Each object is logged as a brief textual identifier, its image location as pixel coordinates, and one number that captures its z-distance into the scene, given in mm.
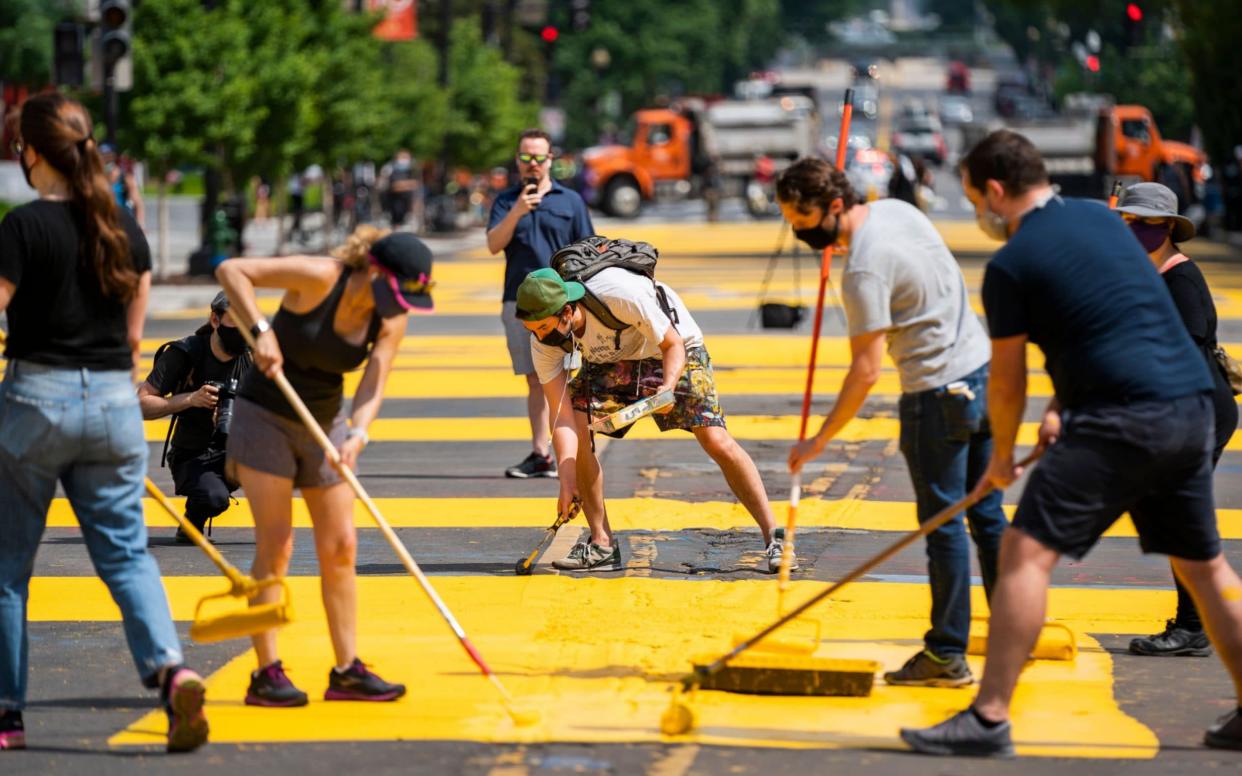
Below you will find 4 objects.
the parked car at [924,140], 144810
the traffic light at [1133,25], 78326
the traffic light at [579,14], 88009
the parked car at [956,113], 183788
